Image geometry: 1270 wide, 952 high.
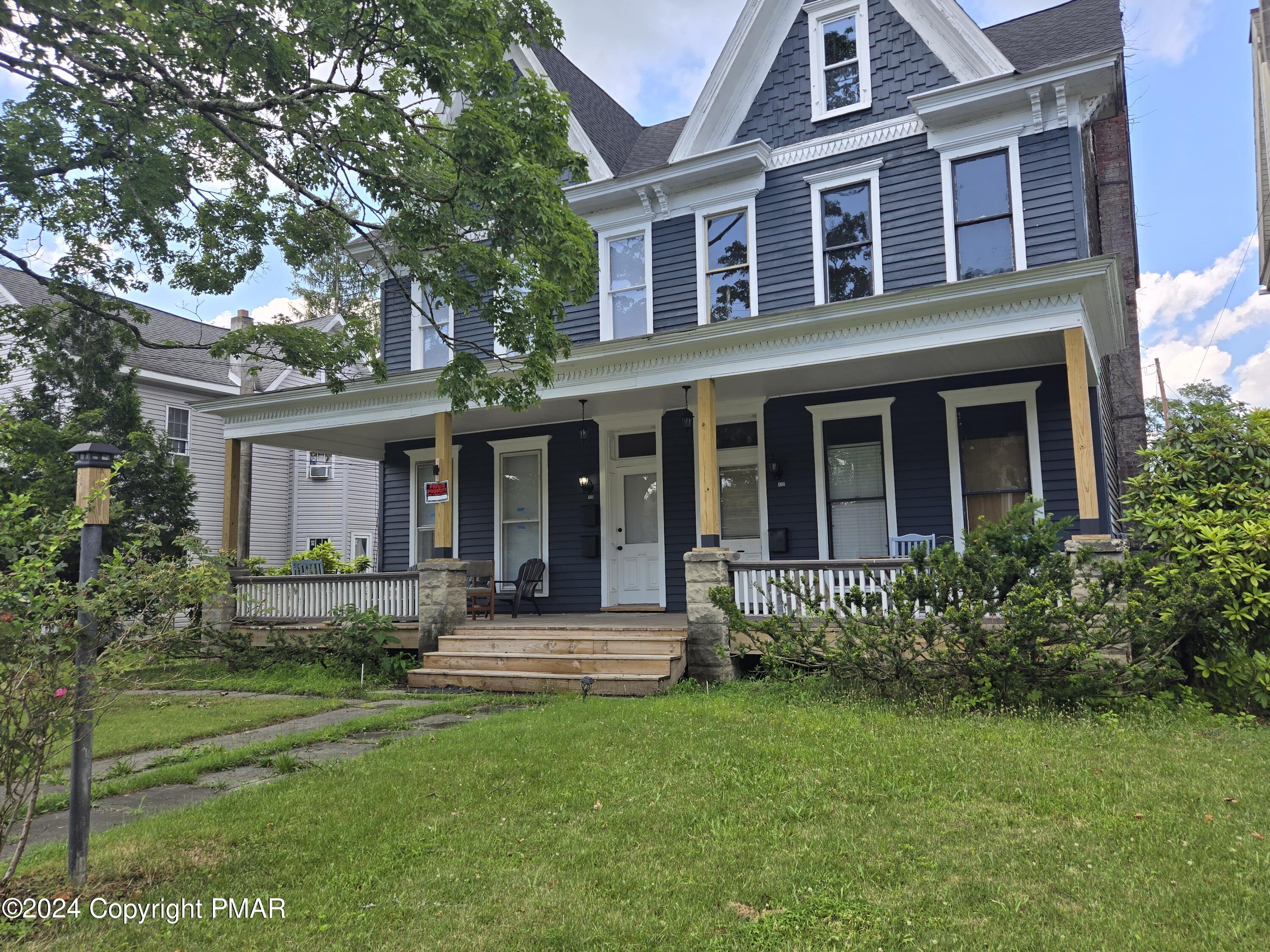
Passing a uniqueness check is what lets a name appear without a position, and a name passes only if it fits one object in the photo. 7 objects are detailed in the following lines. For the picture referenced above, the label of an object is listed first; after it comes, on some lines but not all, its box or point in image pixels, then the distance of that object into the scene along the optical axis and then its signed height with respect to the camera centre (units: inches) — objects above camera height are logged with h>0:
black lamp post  127.4 -12.3
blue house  345.1 +93.4
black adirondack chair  461.1 -16.5
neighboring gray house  759.1 +103.4
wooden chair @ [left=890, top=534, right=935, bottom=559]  373.4 +1.6
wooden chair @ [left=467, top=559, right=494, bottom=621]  434.0 -19.0
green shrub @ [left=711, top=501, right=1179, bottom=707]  235.8 -25.8
